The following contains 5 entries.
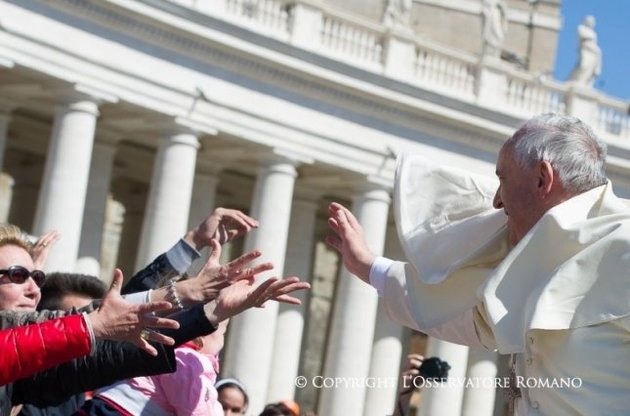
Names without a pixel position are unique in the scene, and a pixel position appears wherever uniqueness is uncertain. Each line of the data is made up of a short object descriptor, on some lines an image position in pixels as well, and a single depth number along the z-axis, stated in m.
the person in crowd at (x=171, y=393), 11.78
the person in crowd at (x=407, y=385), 14.73
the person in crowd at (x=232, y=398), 15.63
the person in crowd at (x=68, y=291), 13.45
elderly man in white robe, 7.73
